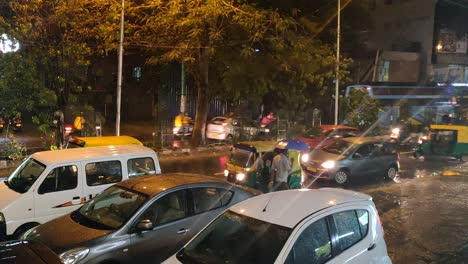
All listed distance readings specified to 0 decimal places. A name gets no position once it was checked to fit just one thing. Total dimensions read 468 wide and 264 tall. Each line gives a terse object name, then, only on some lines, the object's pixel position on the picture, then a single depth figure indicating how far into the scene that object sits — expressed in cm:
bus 3170
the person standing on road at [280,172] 1043
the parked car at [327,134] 1942
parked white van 793
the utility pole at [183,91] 2258
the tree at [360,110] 2936
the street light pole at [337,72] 2492
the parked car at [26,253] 356
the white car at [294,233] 461
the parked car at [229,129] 2398
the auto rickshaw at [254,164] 1148
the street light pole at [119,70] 1792
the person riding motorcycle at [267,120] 2690
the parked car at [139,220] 597
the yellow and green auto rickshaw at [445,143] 2103
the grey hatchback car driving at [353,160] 1514
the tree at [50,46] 1741
